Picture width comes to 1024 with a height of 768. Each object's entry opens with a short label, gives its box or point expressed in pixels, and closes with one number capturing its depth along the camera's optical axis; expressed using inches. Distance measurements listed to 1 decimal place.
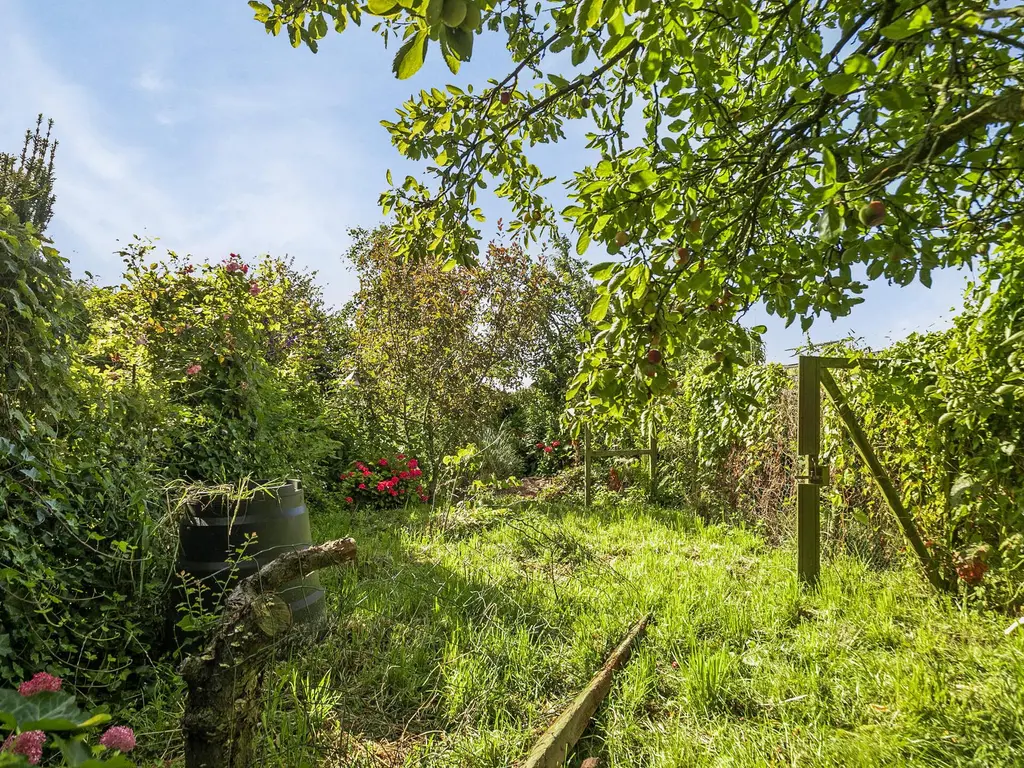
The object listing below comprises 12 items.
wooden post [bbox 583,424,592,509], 268.5
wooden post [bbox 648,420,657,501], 268.7
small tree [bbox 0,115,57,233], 535.6
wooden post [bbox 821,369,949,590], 131.6
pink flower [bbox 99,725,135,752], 41.1
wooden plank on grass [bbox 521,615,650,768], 75.2
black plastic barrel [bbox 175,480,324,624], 102.3
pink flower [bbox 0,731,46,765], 26.2
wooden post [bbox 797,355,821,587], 140.4
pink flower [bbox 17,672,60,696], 38.7
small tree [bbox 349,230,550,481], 287.0
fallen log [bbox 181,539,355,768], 61.9
